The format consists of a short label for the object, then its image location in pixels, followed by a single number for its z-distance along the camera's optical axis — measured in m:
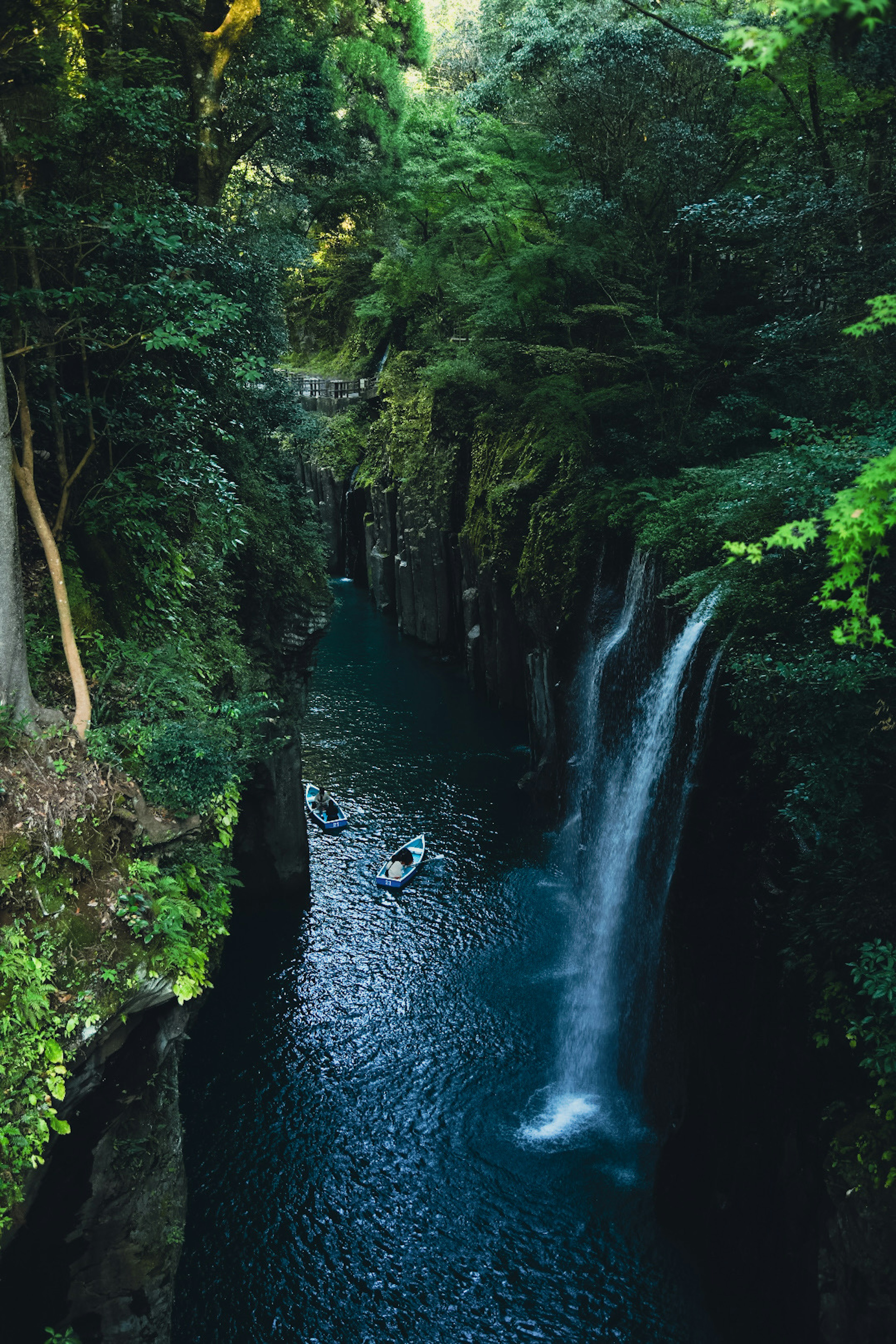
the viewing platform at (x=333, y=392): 44.94
